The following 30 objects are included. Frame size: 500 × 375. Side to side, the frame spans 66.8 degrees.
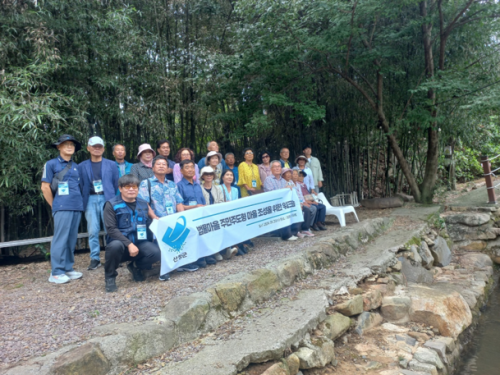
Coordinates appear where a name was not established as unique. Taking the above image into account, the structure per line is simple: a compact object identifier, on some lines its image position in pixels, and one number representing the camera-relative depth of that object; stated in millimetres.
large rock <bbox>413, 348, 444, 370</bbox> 3145
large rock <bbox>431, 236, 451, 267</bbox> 5855
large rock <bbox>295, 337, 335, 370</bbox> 2631
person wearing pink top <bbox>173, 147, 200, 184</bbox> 4431
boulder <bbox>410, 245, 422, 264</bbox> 5047
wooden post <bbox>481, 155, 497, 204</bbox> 7164
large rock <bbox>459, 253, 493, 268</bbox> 5918
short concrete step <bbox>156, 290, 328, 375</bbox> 2215
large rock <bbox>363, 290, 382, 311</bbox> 3669
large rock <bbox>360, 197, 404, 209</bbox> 7391
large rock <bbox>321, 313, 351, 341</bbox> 3040
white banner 3455
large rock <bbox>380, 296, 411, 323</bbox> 3799
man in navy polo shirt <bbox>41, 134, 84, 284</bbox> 3568
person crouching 3117
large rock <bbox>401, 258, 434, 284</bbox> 4781
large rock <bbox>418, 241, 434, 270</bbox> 5328
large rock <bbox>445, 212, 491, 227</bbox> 6809
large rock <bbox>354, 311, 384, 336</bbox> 3421
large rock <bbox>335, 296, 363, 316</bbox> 3381
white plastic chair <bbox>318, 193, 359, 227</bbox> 5805
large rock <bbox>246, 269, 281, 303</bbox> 3160
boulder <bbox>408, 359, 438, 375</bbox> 3004
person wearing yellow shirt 5117
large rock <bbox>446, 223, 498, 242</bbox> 6816
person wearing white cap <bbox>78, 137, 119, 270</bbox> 3908
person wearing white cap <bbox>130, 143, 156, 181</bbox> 4082
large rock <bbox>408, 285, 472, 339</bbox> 3738
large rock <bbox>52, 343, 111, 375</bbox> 1911
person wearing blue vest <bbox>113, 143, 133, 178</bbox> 4280
